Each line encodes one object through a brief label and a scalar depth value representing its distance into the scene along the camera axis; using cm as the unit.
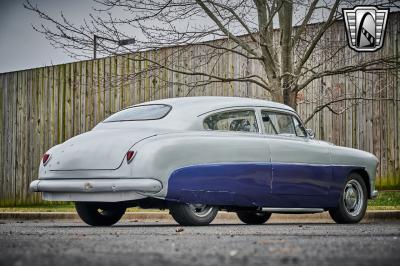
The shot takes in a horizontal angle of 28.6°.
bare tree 1298
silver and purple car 866
